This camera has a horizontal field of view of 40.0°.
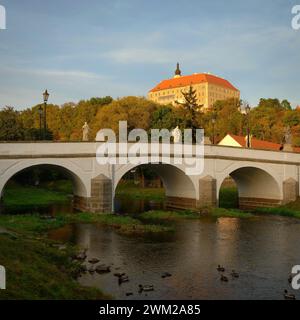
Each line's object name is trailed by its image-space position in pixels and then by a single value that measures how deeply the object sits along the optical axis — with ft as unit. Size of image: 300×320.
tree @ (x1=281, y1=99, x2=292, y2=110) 297.53
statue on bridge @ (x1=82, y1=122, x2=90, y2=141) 96.17
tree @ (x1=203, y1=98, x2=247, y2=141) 235.20
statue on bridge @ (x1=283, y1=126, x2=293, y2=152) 123.54
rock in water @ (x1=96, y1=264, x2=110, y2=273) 46.48
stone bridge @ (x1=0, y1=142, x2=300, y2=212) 88.43
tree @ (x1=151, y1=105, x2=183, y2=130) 180.14
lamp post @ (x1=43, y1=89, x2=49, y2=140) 85.98
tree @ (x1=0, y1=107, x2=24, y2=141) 145.79
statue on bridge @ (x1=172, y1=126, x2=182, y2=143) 111.37
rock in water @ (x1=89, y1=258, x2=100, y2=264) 50.69
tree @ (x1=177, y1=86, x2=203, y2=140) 176.45
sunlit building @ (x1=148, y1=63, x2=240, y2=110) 422.00
